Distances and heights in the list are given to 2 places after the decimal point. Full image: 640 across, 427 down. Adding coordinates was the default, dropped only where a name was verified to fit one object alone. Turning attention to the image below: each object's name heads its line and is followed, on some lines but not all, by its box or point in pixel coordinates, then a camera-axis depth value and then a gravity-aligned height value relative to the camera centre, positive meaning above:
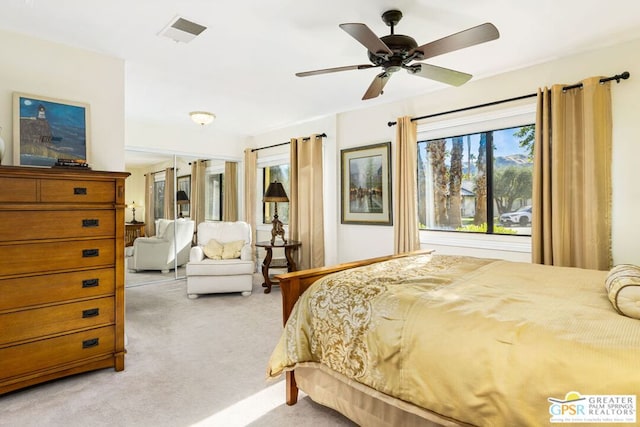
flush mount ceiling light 4.77 +1.39
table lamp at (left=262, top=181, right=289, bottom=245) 5.11 +0.25
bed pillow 1.39 -0.34
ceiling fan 1.95 +1.04
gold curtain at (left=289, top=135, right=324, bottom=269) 5.08 +0.22
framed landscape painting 4.46 +0.41
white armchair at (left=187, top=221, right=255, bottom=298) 4.43 -0.69
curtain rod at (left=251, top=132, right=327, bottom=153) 5.10 +1.20
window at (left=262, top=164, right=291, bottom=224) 6.04 +0.58
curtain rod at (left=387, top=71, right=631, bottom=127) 2.81 +1.13
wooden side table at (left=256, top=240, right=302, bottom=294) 4.81 -0.67
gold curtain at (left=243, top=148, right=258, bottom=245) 6.30 +0.52
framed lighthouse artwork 2.60 +0.68
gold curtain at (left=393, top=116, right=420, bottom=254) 4.04 +0.30
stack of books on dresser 2.45 +0.38
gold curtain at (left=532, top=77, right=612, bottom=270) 2.87 +0.31
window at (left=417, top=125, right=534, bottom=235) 3.55 +0.36
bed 1.14 -0.51
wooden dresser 2.16 -0.39
